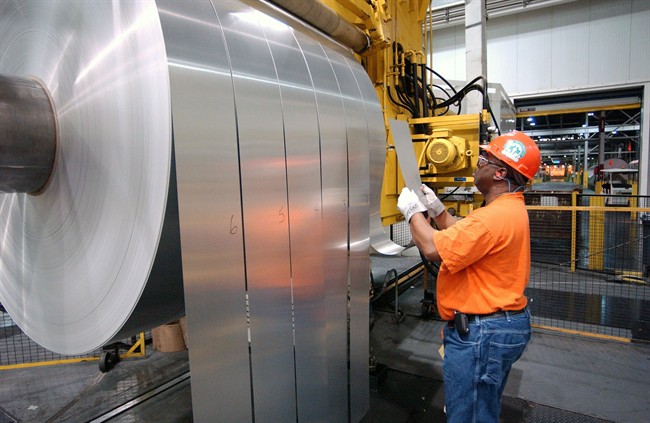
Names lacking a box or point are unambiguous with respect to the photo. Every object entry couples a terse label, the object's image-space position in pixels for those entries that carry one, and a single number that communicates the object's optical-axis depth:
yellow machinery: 3.29
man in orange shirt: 1.86
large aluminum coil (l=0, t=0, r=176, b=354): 0.96
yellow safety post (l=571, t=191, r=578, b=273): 6.57
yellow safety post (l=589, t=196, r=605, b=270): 6.85
